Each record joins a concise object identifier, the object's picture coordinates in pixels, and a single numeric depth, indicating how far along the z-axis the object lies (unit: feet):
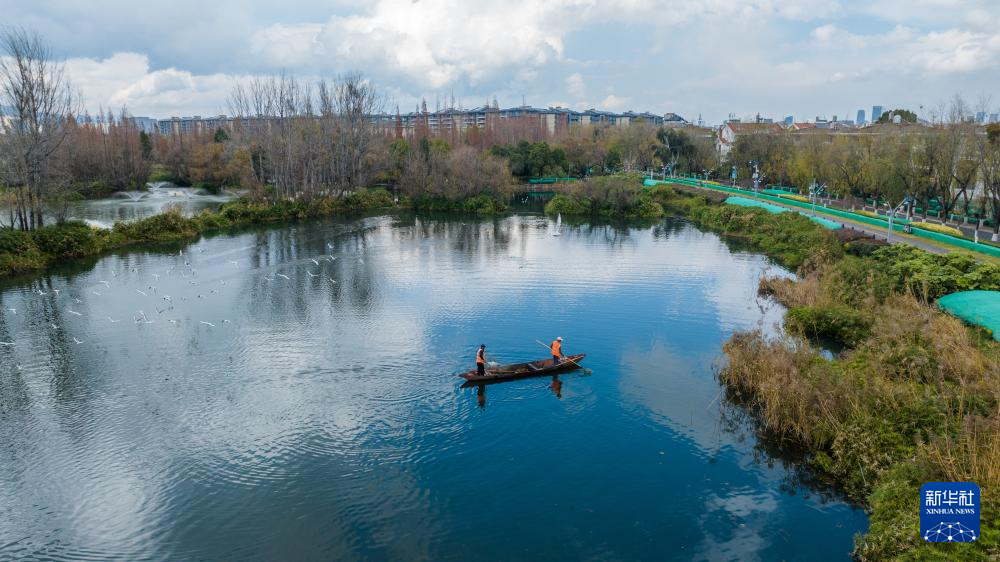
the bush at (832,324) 69.51
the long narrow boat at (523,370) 60.29
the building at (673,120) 598.55
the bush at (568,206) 191.93
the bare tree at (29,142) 111.34
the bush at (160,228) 133.15
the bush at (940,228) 109.82
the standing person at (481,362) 60.03
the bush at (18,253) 102.46
